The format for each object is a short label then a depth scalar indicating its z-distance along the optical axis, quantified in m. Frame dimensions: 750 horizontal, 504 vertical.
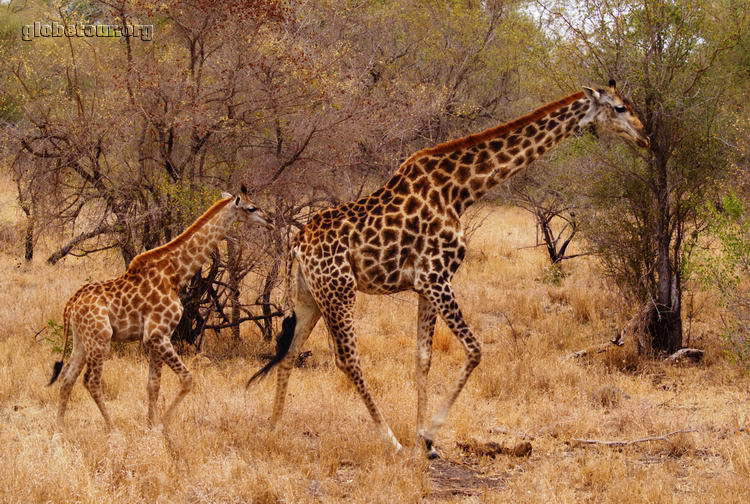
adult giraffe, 13.79
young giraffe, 14.09
